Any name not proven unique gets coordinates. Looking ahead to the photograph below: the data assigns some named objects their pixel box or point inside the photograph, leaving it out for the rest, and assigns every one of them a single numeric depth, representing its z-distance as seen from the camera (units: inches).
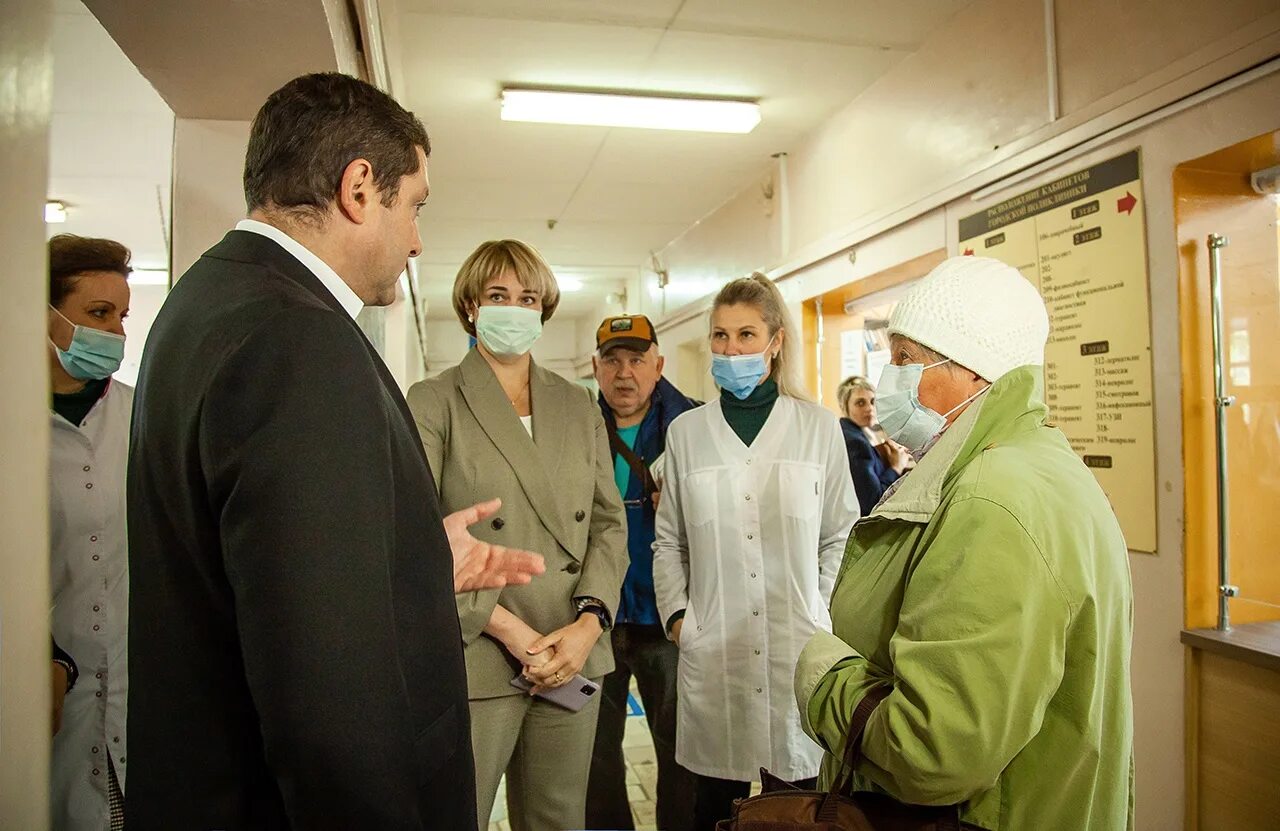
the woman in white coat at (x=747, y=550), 77.1
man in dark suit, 30.3
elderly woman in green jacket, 38.0
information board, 94.4
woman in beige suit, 68.5
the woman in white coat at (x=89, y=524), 66.3
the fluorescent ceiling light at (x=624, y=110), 158.4
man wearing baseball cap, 89.4
